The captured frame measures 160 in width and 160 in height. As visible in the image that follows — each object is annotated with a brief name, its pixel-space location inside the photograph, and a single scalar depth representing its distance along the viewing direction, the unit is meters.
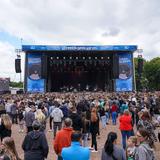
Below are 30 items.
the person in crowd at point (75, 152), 2.52
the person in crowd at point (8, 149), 2.49
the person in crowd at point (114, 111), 9.29
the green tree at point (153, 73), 41.88
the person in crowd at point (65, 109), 7.61
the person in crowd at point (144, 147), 2.68
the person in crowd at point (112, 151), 2.68
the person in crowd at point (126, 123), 5.63
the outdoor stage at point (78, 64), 17.80
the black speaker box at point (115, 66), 17.73
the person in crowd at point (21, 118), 8.31
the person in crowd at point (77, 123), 4.20
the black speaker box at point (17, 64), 18.70
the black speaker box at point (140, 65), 18.56
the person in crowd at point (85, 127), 5.46
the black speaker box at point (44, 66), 17.84
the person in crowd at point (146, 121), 4.42
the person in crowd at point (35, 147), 3.17
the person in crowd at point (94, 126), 5.65
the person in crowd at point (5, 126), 4.06
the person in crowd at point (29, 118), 6.46
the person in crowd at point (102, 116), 8.08
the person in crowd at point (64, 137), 3.51
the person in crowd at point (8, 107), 9.03
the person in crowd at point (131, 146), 3.09
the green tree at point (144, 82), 42.26
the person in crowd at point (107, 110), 9.46
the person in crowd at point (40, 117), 5.79
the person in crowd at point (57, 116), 6.65
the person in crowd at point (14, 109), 8.93
